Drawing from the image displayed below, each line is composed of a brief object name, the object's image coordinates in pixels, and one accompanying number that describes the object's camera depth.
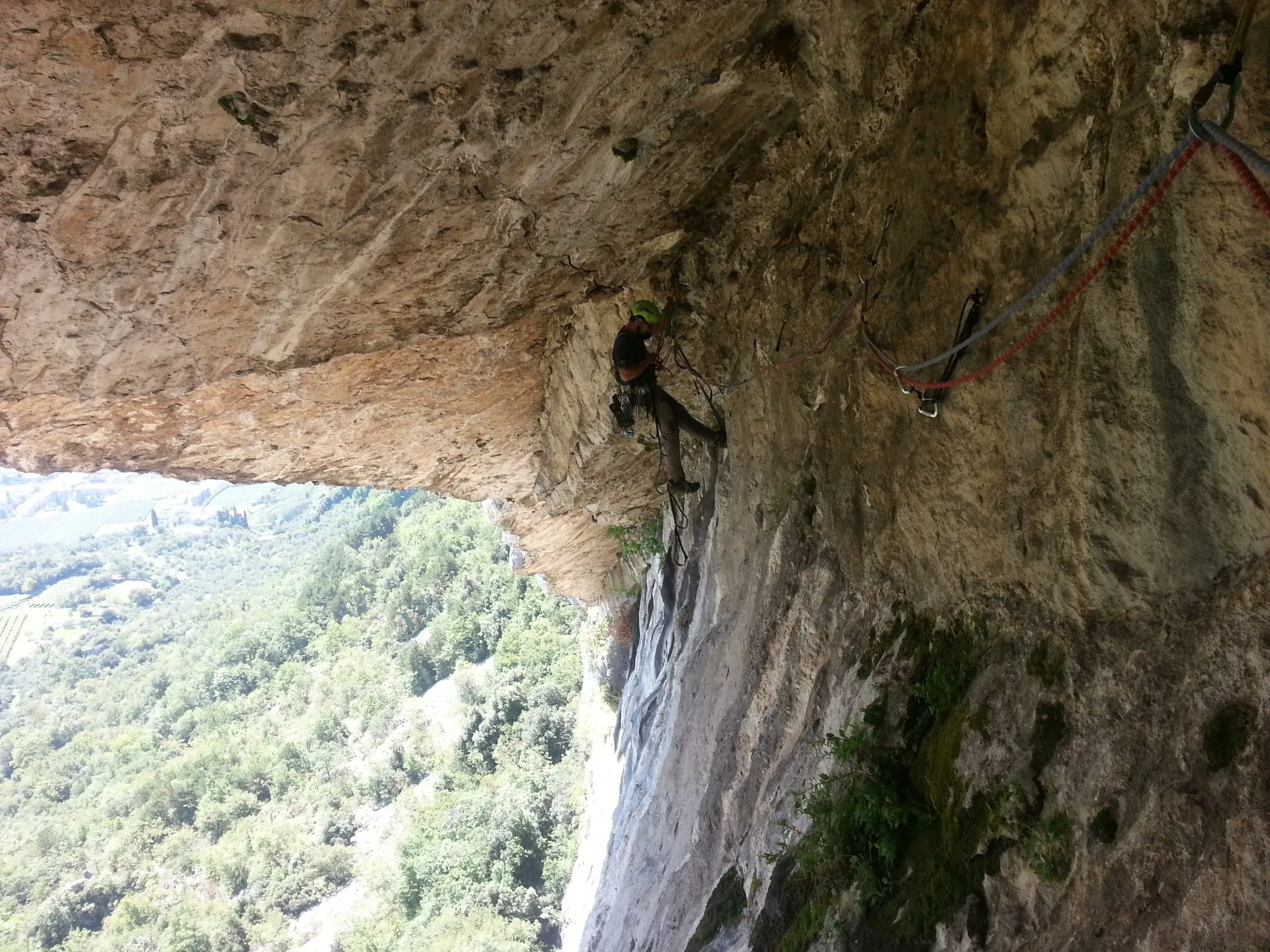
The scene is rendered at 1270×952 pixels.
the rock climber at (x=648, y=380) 5.39
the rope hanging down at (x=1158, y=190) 1.82
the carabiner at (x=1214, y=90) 1.84
